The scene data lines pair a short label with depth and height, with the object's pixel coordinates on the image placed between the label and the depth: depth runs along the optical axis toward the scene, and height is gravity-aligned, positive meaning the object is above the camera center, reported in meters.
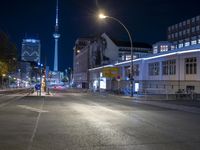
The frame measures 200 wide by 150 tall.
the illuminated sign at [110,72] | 51.92 +2.23
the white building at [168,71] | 34.14 +1.90
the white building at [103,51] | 77.90 +11.09
